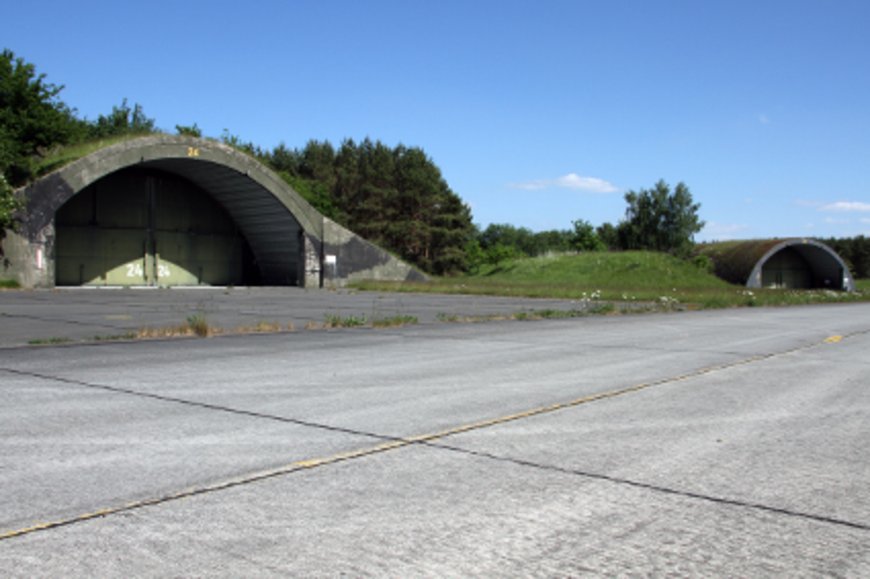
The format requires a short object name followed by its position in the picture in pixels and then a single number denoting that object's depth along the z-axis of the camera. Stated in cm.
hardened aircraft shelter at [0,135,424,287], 4472
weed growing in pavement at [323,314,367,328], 1819
